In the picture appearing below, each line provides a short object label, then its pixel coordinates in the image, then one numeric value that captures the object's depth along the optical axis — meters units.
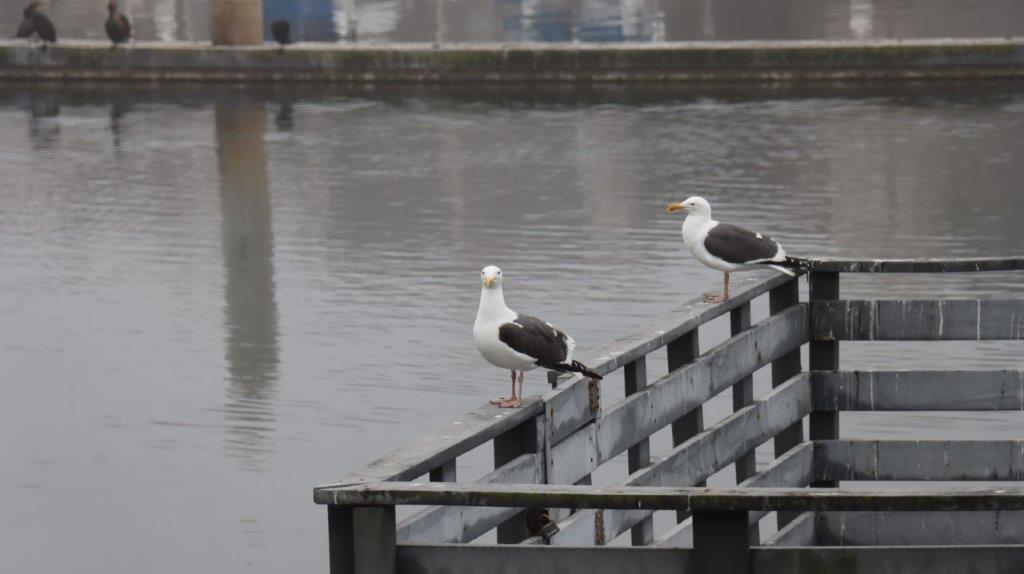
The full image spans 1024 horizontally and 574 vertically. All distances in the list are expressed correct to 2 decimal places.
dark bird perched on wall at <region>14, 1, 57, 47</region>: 73.75
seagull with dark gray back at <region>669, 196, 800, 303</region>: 19.12
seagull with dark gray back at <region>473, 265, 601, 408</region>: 14.70
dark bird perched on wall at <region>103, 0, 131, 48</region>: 74.25
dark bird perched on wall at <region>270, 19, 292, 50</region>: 72.00
